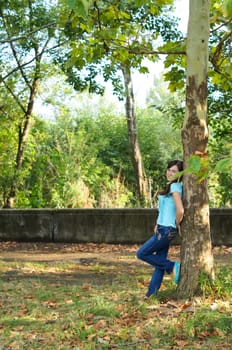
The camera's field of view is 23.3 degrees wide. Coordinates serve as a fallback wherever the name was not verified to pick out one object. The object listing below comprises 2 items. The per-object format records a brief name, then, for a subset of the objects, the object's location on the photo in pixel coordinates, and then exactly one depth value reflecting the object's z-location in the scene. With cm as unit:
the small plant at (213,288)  596
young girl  625
